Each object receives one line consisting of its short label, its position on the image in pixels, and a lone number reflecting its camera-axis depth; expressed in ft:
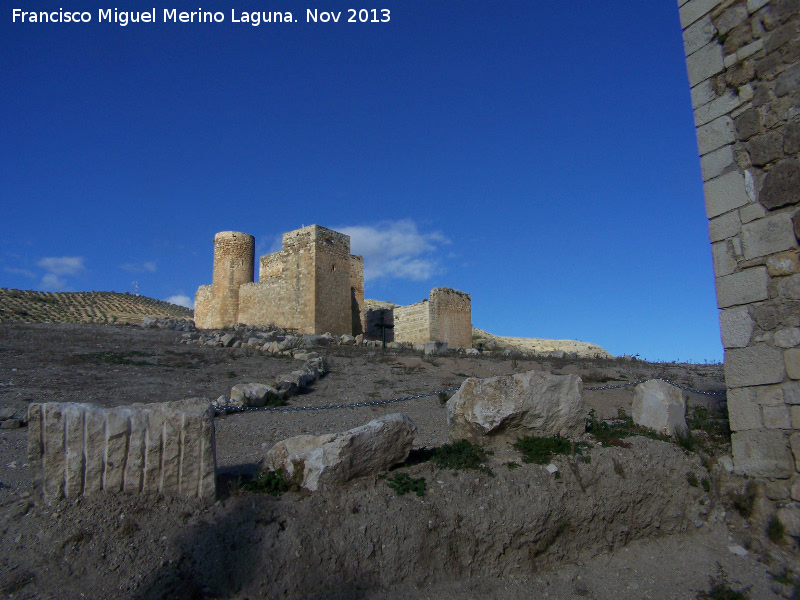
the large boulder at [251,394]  29.23
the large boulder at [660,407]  18.86
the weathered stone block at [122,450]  12.43
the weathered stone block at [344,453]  14.03
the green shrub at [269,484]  13.87
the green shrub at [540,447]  16.26
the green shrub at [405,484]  14.23
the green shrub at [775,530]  14.39
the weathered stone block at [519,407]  16.98
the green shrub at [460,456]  15.56
